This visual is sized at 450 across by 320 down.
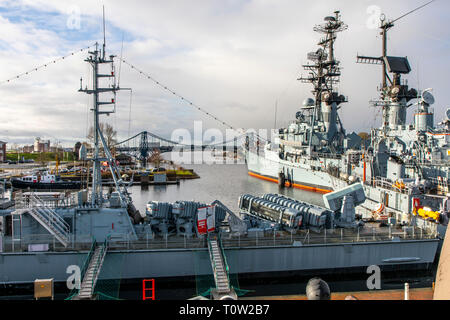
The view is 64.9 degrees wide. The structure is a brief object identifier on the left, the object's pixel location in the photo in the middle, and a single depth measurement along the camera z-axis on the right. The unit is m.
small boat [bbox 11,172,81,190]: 53.14
